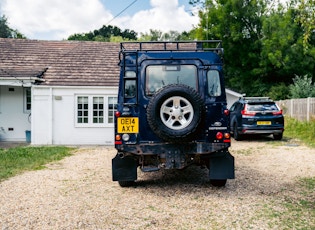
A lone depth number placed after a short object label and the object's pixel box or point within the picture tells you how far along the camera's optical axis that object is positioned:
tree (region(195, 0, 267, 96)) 34.59
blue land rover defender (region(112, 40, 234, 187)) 6.31
